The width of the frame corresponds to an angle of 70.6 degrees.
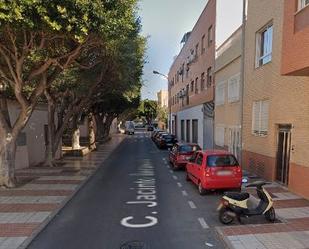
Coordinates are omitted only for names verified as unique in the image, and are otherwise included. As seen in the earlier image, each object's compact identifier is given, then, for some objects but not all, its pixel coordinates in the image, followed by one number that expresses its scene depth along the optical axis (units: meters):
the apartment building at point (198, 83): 16.44
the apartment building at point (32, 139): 11.20
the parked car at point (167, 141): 20.24
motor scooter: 5.37
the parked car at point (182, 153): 11.38
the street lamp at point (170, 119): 35.54
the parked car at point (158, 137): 21.47
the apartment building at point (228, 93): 11.76
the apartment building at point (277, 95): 6.24
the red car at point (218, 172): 7.43
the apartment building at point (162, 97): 69.19
